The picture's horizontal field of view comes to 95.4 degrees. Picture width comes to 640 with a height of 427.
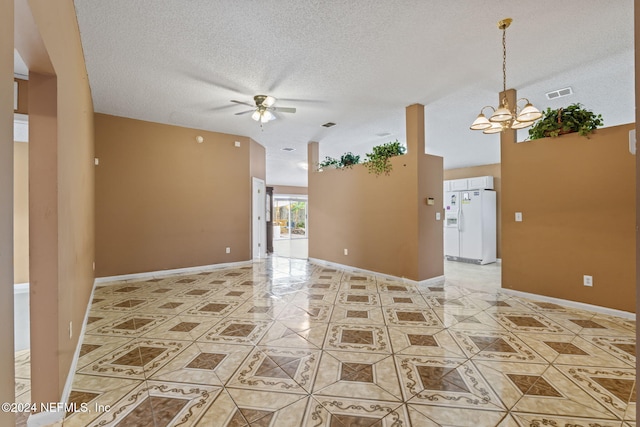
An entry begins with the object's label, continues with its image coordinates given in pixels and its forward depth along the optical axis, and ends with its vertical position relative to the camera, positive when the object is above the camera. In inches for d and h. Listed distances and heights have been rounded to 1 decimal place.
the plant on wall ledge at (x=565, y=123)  137.8 +44.9
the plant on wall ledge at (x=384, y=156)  197.0 +40.2
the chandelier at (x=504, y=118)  112.7 +38.6
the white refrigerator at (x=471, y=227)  266.1 -12.4
